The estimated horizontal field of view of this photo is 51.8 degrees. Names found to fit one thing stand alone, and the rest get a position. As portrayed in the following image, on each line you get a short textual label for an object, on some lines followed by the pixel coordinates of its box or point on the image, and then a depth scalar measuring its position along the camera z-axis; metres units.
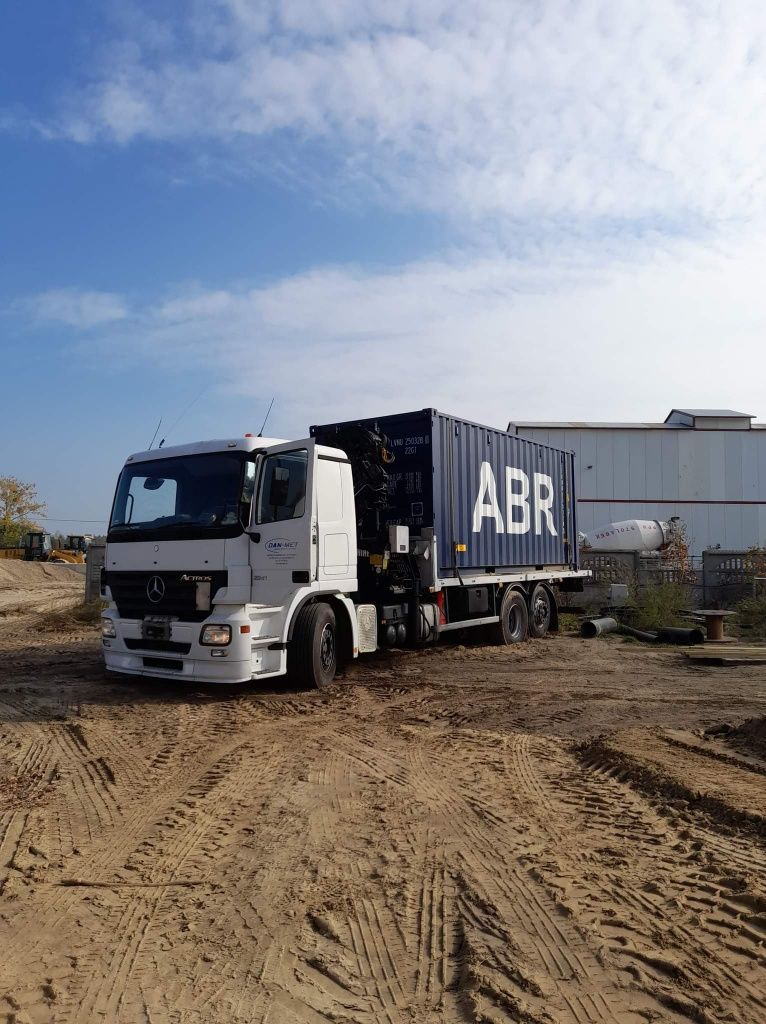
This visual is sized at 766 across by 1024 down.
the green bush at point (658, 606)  15.12
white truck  8.34
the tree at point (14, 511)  63.00
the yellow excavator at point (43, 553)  51.38
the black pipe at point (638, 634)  13.90
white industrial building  31.86
